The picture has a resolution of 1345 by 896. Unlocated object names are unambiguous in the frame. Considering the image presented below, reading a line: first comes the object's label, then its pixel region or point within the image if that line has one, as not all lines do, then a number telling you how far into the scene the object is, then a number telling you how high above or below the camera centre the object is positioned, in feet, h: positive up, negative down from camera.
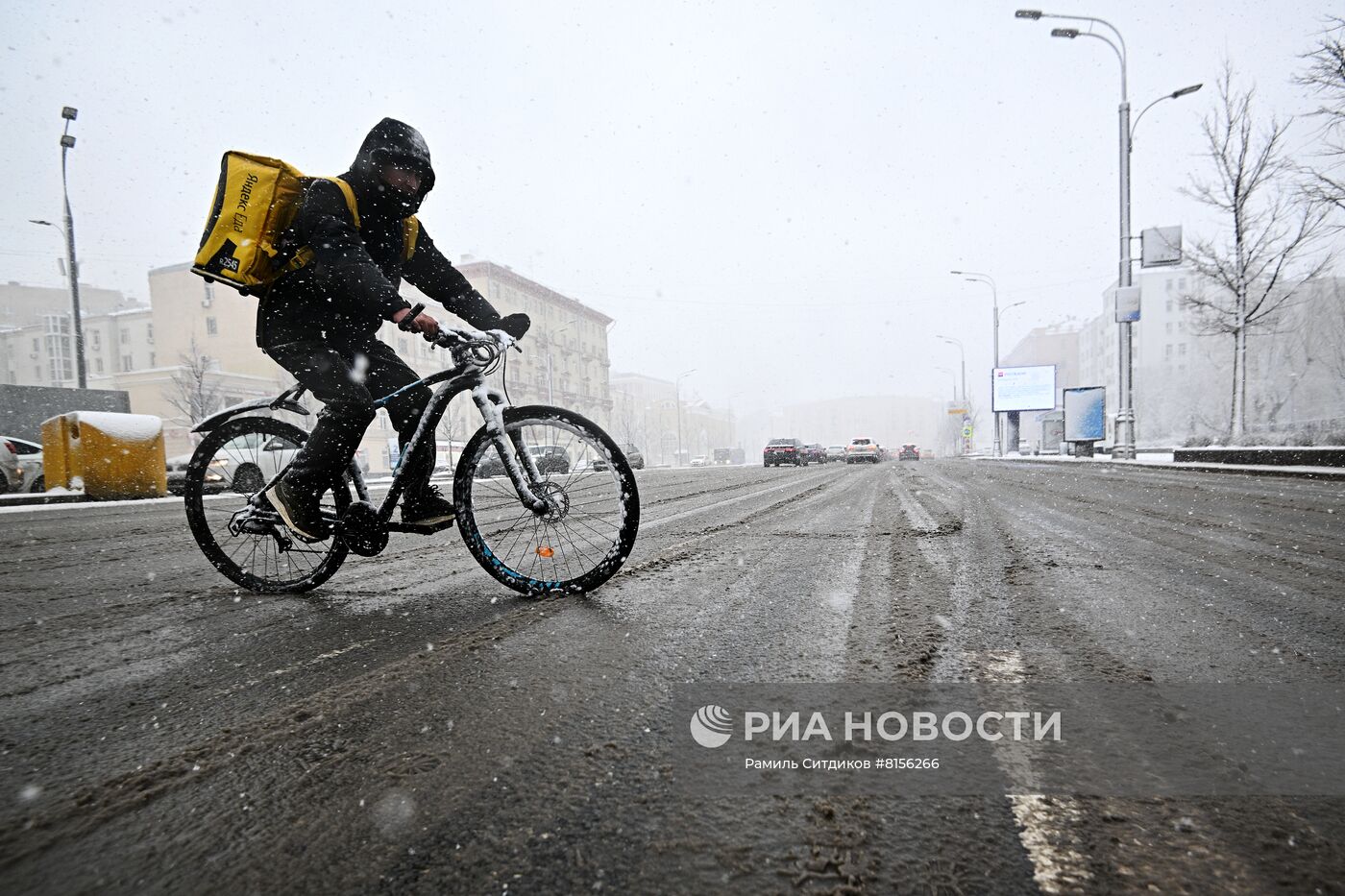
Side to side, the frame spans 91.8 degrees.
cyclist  7.84 +1.62
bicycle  8.44 -0.89
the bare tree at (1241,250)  60.18 +17.82
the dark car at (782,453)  105.40 -2.30
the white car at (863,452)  133.69 -2.85
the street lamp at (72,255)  53.88 +15.97
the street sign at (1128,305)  60.59 +12.41
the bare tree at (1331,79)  46.55 +26.18
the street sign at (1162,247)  60.18 +17.69
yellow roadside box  32.68 -0.57
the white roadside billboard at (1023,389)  121.19 +9.21
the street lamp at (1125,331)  63.72 +10.45
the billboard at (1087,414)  87.66 +3.15
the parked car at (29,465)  44.11 -1.43
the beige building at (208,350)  136.98 +28.04
